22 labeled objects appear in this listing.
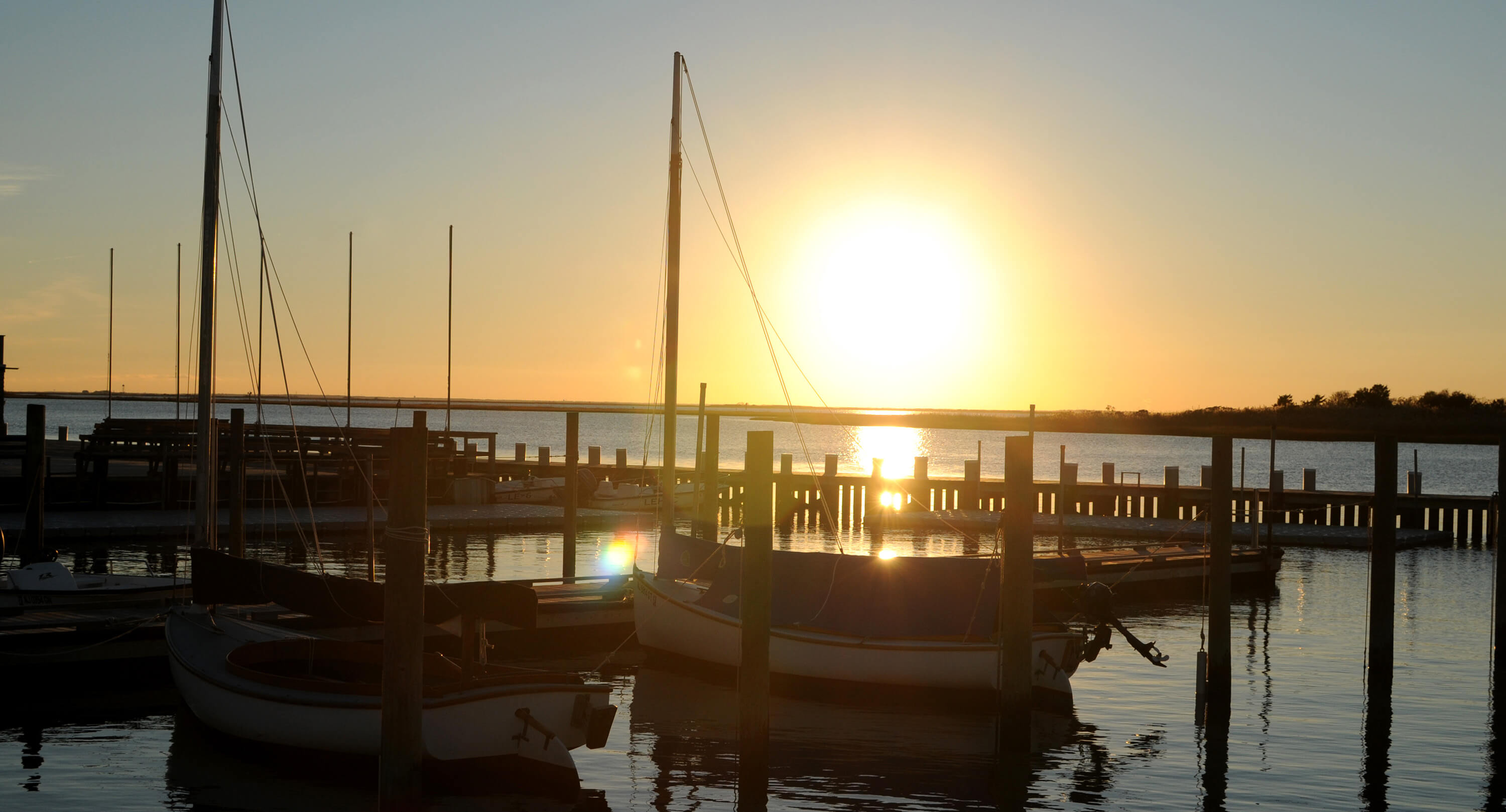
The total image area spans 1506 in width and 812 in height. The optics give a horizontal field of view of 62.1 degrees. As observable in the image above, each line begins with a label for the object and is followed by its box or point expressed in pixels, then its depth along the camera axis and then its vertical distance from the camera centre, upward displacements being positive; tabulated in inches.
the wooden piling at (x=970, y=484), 1793.8 -101.6
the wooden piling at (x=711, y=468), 1171.4 -66.9
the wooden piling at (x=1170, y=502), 1708.9 -113.8
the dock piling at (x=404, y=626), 422.9 -76.3
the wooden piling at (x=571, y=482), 944.3 -58.4
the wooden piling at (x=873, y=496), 1829.5 -123.8
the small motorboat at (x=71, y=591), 764.0 -123.6
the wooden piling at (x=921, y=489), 1851.6 -113.5
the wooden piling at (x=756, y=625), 488.4 -84.4
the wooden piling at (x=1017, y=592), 529.3 -75.1
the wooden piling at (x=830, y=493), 1903.3 -125.3
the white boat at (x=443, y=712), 499.5 -129.2
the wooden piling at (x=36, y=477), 985.5 -68.3
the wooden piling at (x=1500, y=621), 754.2 -121.5
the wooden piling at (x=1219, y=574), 678.5 -83.4
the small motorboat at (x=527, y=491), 1774.1 -125.2
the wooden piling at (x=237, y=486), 843.4 -61.4
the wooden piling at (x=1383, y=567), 719.1 -82.6
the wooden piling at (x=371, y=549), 717.9 -89.2
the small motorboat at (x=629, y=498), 1797.5 -132.3
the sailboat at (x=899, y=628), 680.4 -120.0
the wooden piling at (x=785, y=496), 1859.0 -130.4
